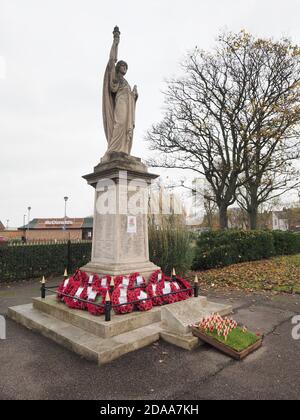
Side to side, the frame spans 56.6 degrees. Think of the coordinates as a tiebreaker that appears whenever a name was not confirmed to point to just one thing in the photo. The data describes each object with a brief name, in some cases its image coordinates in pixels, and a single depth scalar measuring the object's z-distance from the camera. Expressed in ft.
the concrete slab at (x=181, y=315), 15.17
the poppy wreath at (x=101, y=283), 17.98
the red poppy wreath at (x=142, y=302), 17.20
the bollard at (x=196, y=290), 20.38
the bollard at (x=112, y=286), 15.96
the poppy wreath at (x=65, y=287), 19.13
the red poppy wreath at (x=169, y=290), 19.14
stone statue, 22.56
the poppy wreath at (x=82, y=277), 19.86
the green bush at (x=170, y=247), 34.22
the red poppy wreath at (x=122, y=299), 16.40
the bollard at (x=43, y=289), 20.17
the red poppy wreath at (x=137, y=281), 18.76
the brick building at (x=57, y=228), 152.05
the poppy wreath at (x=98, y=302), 16.22
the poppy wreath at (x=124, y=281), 18.03
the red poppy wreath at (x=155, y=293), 18.58
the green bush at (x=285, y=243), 57.88
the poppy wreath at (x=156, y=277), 20.33
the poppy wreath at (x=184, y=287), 20.36
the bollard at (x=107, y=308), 14.89
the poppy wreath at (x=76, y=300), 17.53
